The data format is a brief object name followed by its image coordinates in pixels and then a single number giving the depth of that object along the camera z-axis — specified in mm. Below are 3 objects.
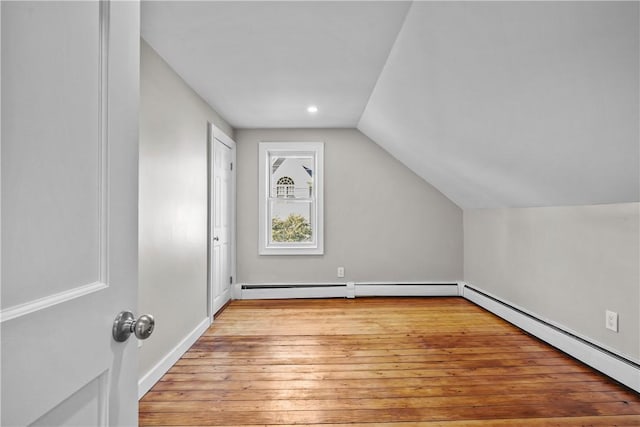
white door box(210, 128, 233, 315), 3730
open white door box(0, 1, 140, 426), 507
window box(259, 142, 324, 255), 4648
